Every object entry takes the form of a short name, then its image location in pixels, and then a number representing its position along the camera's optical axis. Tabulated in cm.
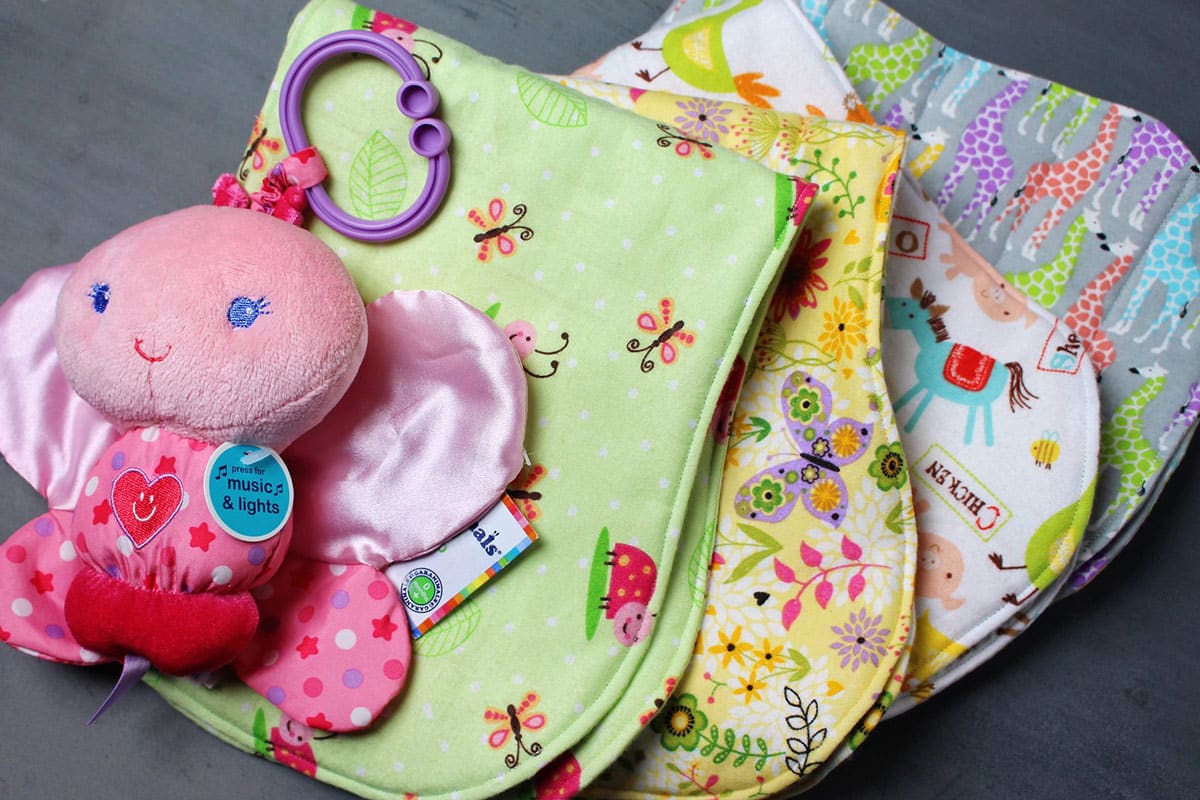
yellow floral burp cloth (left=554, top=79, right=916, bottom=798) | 79
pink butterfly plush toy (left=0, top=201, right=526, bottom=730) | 61
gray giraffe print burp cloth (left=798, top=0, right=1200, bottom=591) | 93
